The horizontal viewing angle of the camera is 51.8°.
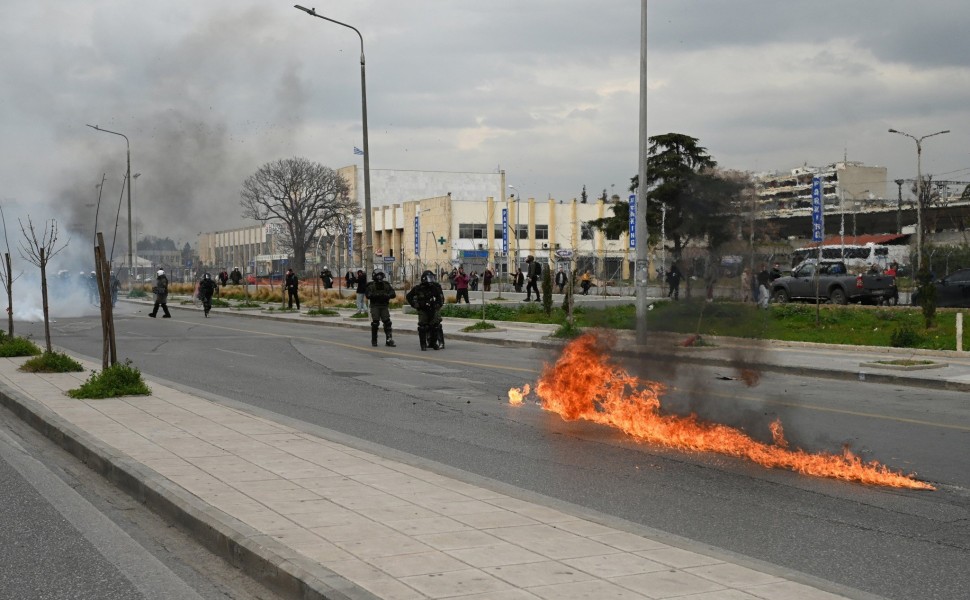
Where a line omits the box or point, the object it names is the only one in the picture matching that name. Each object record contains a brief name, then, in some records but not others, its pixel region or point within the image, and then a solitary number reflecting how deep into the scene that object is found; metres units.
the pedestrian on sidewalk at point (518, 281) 52.81
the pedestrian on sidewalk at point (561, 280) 48.11
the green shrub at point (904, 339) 20.97
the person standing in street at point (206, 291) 40.78
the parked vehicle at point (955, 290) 31.44
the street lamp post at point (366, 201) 34.59
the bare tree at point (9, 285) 21.13
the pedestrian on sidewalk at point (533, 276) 42.73
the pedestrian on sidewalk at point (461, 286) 42.02
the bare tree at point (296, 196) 86.00
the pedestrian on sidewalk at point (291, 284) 43.91
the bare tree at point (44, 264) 17.77
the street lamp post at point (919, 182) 50.48
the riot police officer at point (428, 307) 22.20
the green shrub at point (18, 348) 19.22
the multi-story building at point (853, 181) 108.69
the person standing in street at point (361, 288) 35.09
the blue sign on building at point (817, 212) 24.64
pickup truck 34.44
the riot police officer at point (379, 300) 23.28
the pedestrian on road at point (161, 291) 38.78
